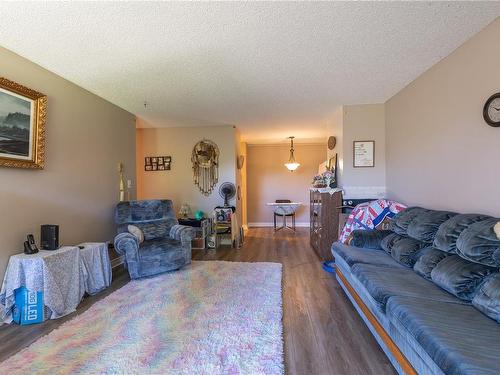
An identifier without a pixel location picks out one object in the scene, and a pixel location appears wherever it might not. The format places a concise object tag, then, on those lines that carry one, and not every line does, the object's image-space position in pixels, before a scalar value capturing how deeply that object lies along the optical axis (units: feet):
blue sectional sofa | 3.84
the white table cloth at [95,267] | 9.19
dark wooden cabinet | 12.95
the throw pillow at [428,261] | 6.38
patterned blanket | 10.73
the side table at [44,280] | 7.41
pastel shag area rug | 5.47
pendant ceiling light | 21.63
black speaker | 8.36
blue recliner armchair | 10.66
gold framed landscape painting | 7.53
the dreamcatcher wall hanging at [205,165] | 17.17
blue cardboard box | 7.41
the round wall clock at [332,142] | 14.84
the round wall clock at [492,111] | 6.46
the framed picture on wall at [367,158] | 13.26
